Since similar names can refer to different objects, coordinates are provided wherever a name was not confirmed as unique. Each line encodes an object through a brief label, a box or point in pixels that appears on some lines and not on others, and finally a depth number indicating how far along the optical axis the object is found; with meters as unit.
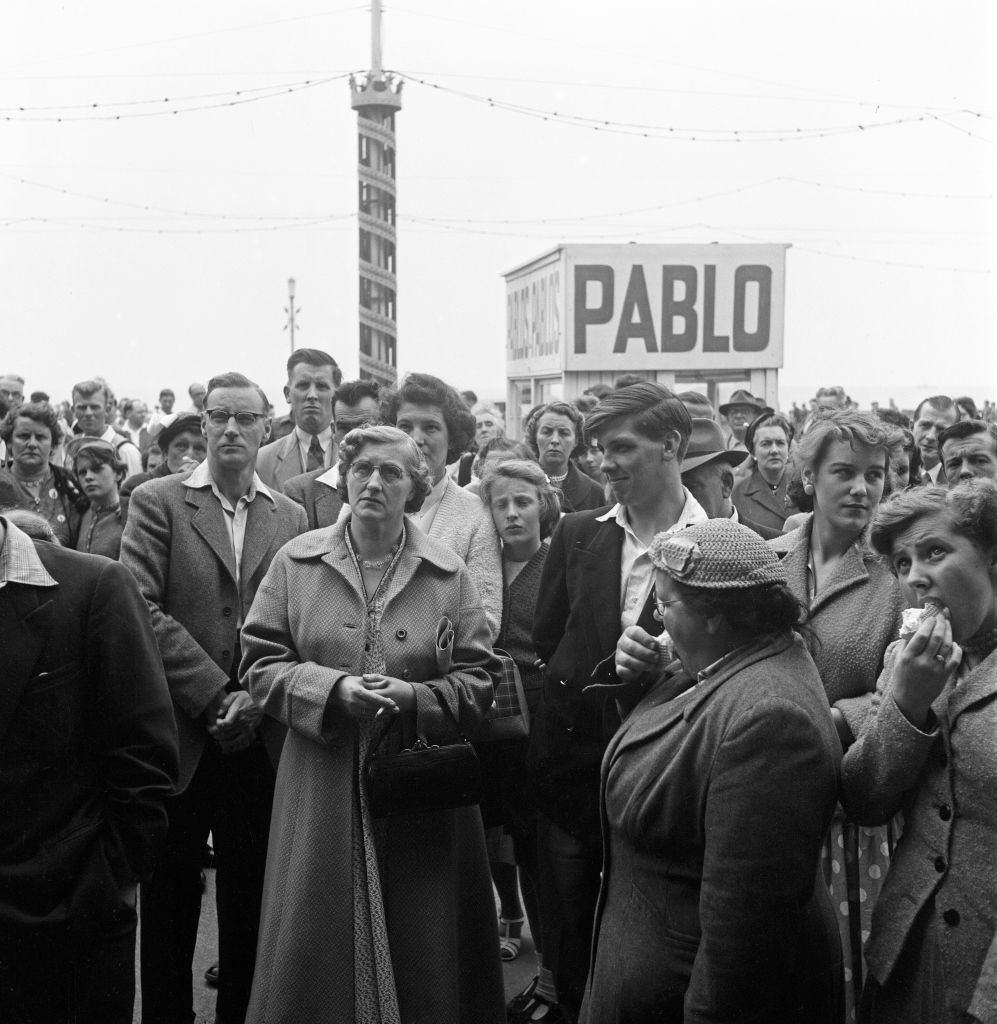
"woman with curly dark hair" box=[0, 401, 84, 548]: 6.39
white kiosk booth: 14.80
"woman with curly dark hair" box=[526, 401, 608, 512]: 6.59
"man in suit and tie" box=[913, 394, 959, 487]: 7.84
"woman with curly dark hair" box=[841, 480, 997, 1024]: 2.40
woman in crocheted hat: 2.27
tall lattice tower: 19.53
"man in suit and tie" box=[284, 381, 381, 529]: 4.90
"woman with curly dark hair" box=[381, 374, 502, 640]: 4.46
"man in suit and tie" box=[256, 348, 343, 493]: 6.22
